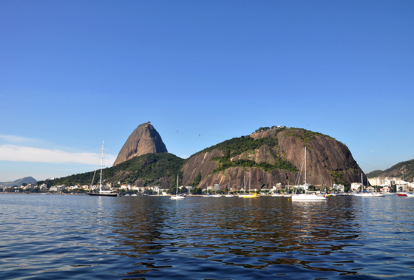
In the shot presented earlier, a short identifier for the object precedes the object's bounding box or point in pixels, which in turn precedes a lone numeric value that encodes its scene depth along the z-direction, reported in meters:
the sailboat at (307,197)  92.06
